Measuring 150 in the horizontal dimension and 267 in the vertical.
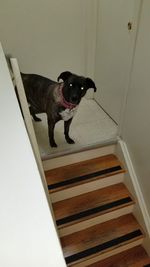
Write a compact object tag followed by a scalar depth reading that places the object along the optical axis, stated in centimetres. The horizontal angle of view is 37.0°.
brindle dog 158
